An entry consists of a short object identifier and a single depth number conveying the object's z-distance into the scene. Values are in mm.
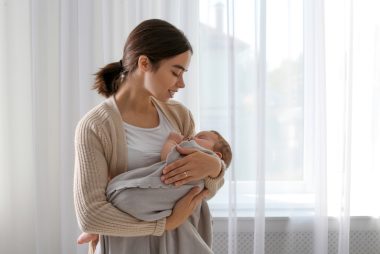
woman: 1283
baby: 1274
